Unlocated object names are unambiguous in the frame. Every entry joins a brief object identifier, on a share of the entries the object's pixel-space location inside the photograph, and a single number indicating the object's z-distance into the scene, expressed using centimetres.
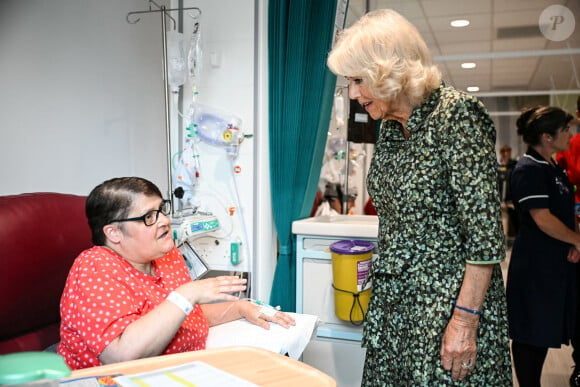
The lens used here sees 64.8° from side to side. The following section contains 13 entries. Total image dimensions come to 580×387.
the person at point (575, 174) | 262
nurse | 219
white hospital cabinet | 234
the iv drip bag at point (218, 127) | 239
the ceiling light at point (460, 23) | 309
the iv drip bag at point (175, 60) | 235
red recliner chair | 129
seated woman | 114
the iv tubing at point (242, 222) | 247
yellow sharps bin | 220
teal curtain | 237
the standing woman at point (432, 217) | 110
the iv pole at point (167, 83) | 229
